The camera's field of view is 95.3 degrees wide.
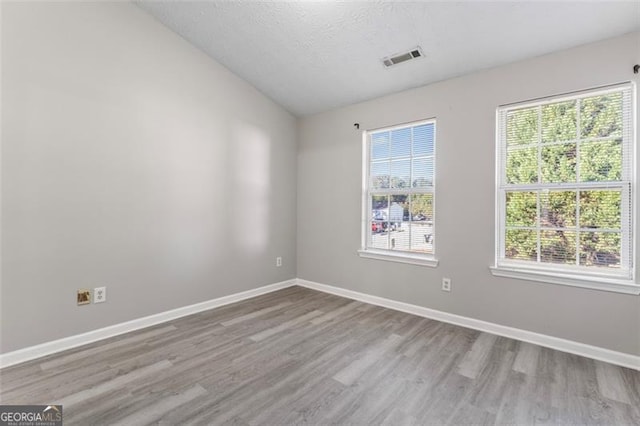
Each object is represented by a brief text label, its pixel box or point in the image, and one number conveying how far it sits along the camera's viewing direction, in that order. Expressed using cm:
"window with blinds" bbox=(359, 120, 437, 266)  322
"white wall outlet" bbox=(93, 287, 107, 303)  250
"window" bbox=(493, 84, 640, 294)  226
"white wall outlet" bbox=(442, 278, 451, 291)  298
